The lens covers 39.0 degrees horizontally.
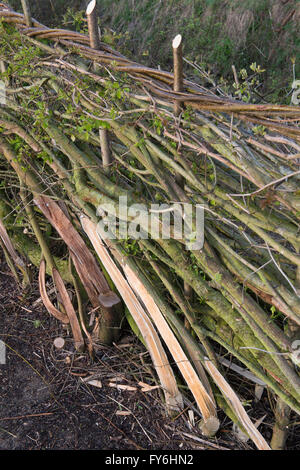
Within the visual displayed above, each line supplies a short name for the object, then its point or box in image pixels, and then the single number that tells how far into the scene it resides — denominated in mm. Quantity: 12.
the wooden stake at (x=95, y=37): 1873
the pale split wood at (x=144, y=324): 2304
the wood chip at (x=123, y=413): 2332
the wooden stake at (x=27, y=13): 2355
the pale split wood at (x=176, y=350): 2176
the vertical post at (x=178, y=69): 1606
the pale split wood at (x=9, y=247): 3133
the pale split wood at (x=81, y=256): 2592
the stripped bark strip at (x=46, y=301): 2789
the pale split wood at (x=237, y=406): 2053
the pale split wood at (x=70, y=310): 2709
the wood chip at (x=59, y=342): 2789
